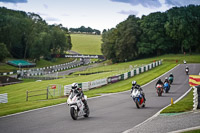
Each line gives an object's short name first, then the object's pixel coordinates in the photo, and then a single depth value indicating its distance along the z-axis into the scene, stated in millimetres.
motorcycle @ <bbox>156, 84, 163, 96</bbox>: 29297
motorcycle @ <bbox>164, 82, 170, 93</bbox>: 32156
